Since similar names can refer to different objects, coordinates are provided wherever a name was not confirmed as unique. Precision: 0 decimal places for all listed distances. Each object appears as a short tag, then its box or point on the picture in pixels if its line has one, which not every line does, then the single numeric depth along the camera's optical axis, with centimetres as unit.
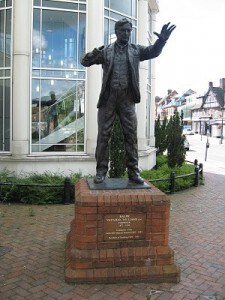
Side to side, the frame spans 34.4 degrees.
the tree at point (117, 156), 1024
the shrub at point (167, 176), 1117
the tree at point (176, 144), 1402
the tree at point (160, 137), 1961
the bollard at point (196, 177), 1256
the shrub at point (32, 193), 951
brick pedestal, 475
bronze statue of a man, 516
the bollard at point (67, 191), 939
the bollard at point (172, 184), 1113
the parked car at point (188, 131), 7916
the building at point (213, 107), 7304
